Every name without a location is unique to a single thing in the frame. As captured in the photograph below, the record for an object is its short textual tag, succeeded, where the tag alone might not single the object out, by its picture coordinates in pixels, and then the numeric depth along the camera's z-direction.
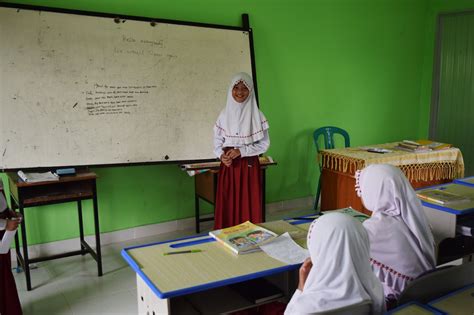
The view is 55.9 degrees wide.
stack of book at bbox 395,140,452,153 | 4.56
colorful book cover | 2.00
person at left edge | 2.52
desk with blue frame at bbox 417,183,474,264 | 2.63
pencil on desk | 1.97
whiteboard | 3.30
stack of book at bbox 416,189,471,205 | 2.75
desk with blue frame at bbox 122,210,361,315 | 1.71
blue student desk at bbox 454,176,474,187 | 3.29
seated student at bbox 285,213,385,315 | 1.40
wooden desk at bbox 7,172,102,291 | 3.10
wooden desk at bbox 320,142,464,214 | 4.26
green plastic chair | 5.22
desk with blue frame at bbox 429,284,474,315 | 1.52
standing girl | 3.54
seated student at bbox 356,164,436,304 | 1.95
